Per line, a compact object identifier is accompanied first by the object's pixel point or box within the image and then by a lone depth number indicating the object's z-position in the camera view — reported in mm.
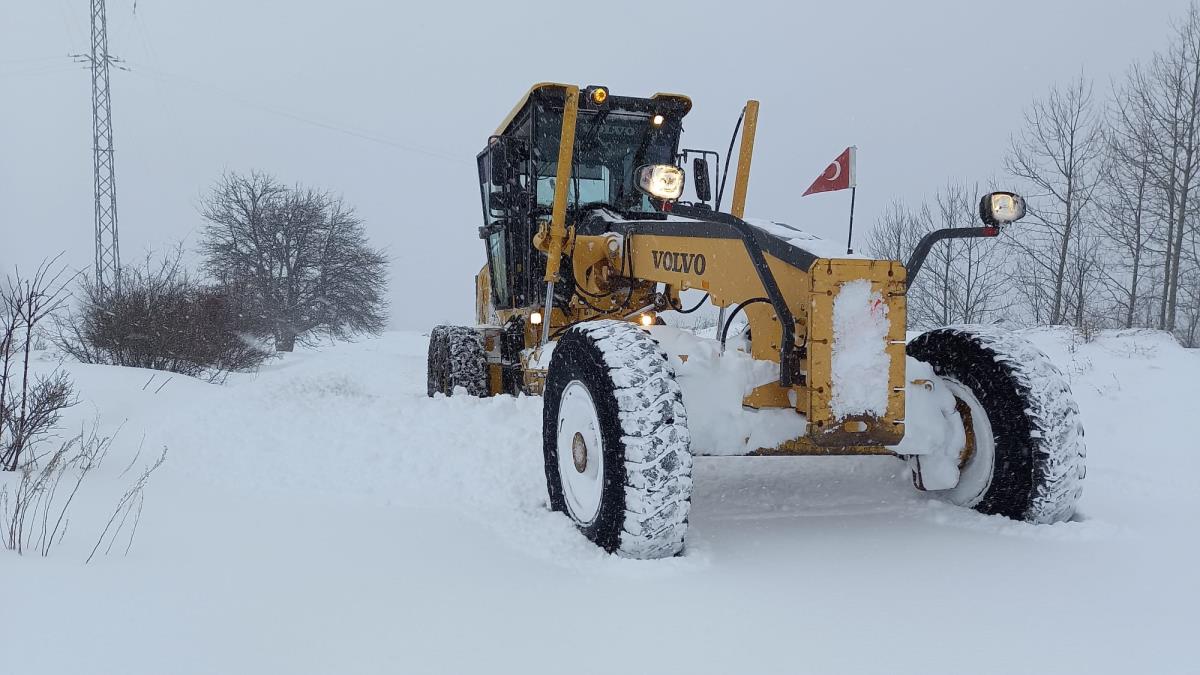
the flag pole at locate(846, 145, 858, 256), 3625
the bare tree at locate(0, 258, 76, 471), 4887
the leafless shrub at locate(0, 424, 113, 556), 3012
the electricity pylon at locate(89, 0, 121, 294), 19359
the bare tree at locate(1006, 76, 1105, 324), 20234
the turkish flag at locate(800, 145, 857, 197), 3816
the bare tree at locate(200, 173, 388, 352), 27406
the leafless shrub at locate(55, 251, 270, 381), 10906
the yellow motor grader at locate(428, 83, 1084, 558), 3189
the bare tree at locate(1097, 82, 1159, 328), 18172
